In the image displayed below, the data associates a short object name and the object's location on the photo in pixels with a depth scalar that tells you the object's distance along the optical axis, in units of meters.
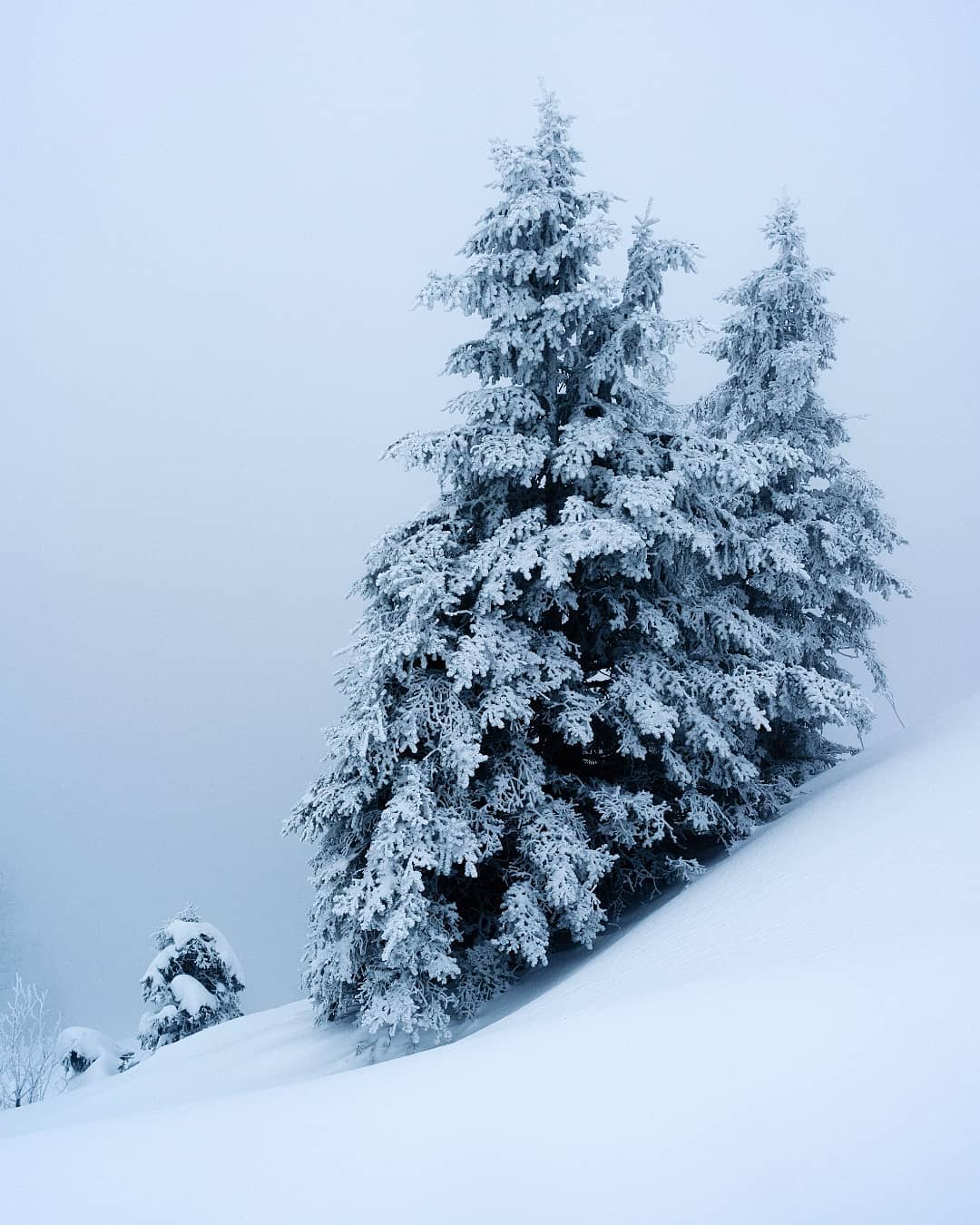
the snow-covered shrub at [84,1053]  19.00
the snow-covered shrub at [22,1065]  16.08
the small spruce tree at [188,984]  16.41
